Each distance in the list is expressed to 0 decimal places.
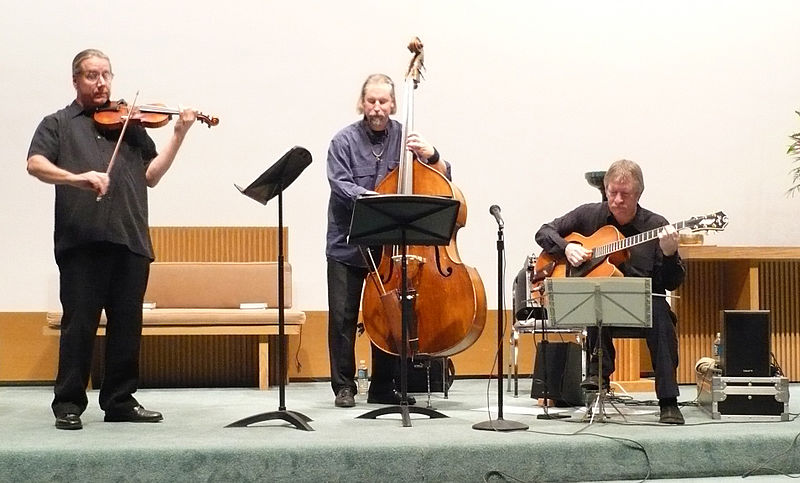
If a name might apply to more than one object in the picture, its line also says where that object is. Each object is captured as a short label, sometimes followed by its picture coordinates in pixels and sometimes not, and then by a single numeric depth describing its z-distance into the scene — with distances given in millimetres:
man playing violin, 4059
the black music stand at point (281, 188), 3957
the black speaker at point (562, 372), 4867
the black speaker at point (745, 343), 4512
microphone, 4020
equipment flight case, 4414
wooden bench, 6316
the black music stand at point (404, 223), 3920
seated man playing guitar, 4246
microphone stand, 3918
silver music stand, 4043
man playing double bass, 4801
